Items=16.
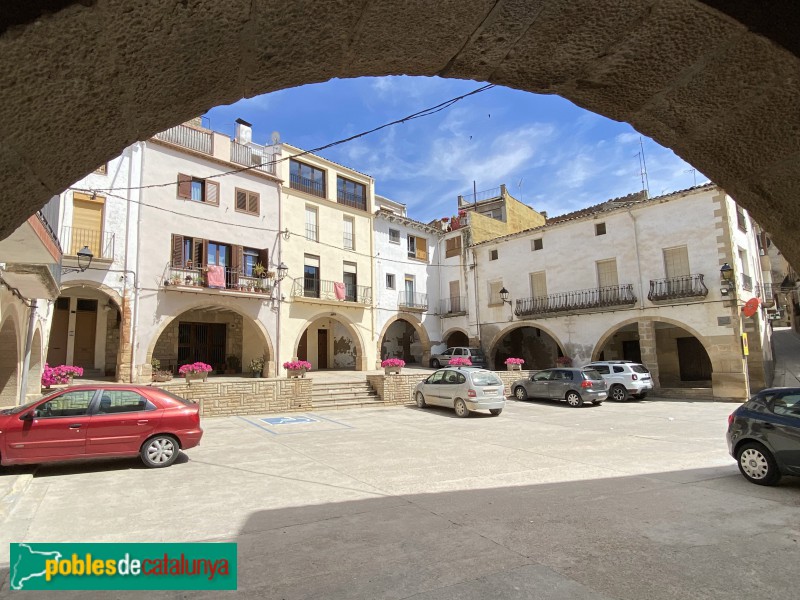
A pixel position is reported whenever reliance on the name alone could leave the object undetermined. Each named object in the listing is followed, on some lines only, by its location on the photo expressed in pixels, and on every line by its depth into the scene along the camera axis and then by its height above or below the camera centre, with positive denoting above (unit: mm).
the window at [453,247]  30109 +6941
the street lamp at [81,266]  15128 +3225
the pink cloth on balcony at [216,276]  18938 +3392
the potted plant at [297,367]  16953 -380
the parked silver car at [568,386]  16844 -1374
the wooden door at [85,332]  19359 +1273
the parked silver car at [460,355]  26109 -179
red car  7133 -1029
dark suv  6086 -1241
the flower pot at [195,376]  14461 -518
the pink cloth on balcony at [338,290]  24016 +3394
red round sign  17844 +1458
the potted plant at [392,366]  18547 -464
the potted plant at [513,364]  22266 -619
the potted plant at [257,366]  21222 -372
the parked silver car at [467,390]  14328 -1224
